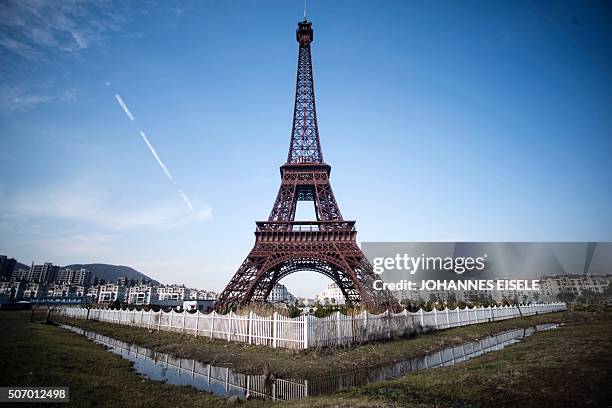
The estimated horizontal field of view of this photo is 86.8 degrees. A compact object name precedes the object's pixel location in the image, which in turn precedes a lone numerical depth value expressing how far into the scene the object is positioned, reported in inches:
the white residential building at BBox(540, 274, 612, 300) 4347.9
